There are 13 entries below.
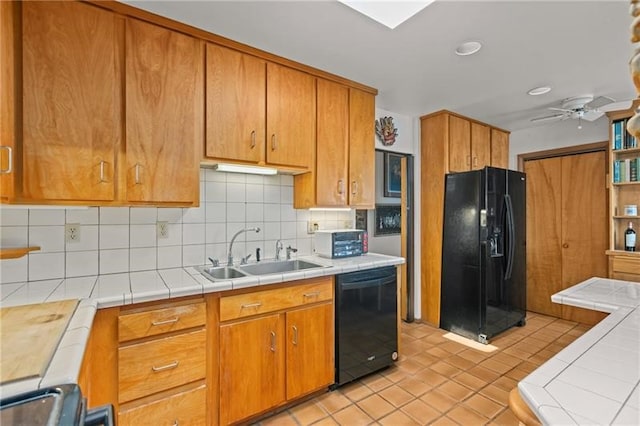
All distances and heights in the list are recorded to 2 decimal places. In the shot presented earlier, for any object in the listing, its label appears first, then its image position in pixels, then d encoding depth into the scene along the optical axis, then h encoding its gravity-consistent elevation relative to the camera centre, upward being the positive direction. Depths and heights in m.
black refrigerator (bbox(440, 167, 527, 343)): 3.03 -0.47
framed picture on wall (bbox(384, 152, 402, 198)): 3.79 +0.45
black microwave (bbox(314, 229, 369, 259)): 2.58 -0.29
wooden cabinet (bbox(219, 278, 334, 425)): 1.75 -0.93
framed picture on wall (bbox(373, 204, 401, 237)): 3.74 -0.12
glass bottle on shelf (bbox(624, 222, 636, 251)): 3.02 -0.31
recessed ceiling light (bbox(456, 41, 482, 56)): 1.99 +1.12
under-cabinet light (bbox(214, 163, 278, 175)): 2.12 +0.32
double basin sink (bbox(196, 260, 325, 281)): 2.12 -0.44
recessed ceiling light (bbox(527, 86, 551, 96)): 2.71 +1.11
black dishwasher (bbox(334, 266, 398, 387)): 2.19 -0.87
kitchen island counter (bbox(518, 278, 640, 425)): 0.69 -0.47
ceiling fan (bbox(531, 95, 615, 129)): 2.88 +1.03
